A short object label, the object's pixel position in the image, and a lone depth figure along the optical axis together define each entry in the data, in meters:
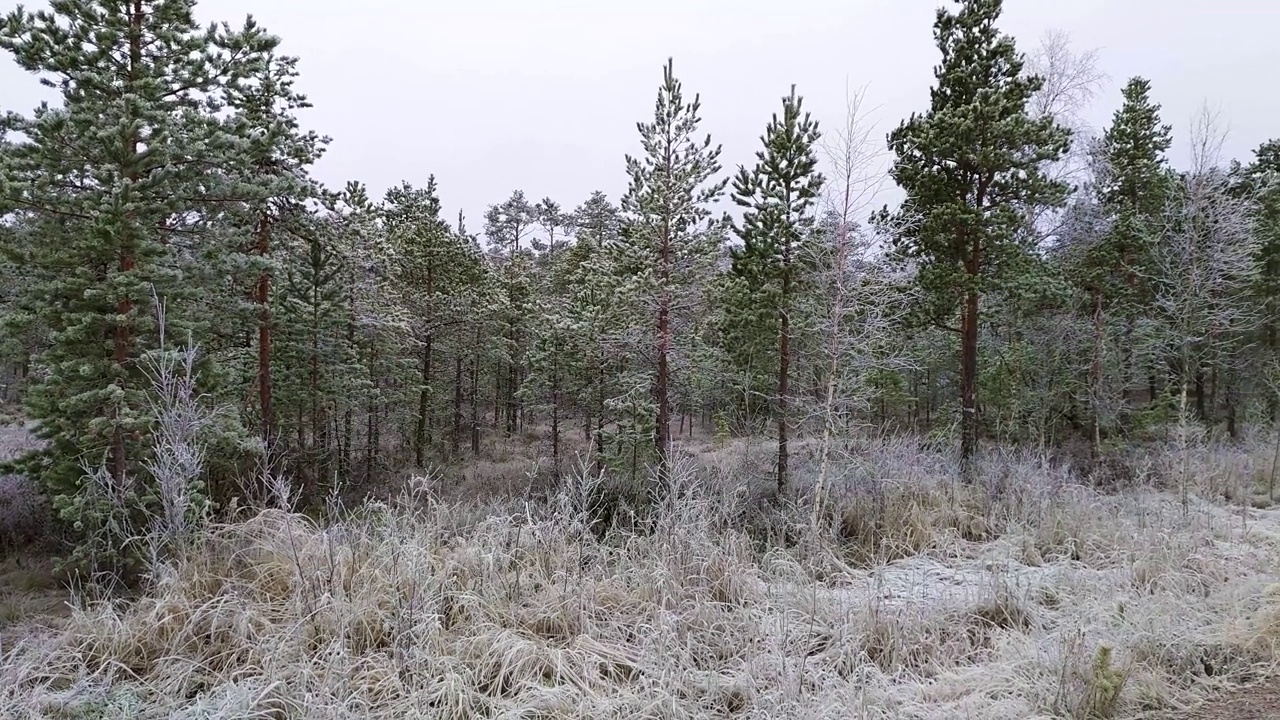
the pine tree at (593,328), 13.29
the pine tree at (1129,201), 15.26
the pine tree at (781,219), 11.09
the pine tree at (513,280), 21.86
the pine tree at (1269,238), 15.19
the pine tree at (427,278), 17.02
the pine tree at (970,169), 10.16
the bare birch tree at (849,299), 7.21
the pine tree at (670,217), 11.95
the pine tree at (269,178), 7.45
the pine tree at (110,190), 6.14
